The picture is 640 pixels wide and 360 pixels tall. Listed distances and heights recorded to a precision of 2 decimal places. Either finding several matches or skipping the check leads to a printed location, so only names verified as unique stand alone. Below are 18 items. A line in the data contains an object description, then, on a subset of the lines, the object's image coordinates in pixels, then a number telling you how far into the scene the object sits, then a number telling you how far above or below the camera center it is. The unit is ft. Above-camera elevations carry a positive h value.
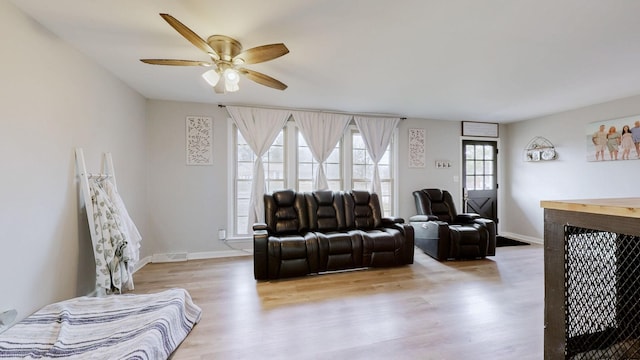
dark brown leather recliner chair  12.48 -2.91
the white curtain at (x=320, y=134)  14.28 +2.53
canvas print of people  11.82 +1.91
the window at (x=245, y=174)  13.96 +0.28
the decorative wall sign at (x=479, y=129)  17.24 +3.40
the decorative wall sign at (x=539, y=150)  15.34 +1.77
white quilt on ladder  7.80 -2.07
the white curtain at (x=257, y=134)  13.39 +2.39
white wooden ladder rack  7.82 -0.34
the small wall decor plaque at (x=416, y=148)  16.34 +1.97
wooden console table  3.35 -1.46
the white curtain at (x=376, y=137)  15.28 +2.49
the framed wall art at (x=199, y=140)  13.05 +2.01
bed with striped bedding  5.12 -3.40
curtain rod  13.33 +3.86
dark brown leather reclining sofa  10.25 -2.47
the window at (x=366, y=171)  15.60 +0.49
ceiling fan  6.33 +3.21
